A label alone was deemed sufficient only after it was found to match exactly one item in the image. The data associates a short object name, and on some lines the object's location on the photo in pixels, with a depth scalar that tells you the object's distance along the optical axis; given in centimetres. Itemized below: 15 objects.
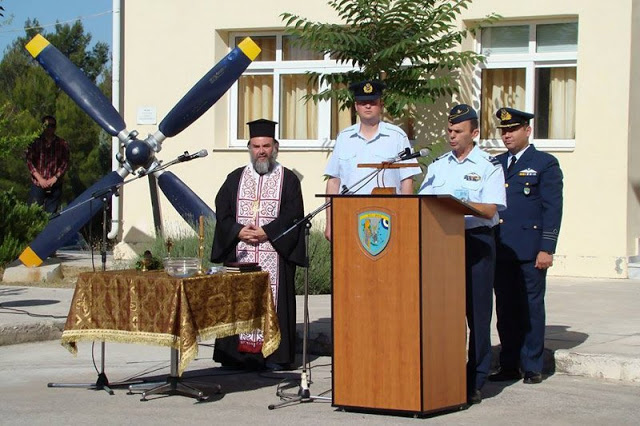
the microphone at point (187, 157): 1064
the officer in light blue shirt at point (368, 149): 1057
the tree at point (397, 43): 1832
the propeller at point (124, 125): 1722
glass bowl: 953
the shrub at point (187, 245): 1694
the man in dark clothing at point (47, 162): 2119
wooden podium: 879
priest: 1106
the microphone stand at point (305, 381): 945
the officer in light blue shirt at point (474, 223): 956
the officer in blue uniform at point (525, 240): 1047
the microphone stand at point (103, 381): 1017
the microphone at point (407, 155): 893
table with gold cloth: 923
